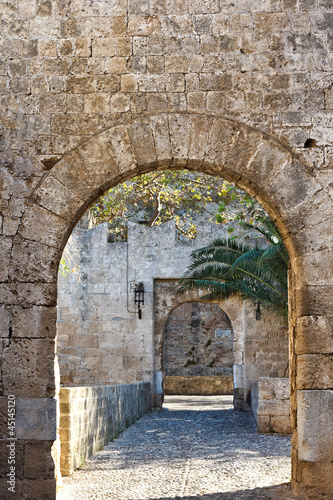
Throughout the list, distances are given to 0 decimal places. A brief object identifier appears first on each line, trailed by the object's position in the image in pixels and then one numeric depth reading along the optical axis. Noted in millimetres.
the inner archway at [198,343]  20859
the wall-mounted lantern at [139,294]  13519
